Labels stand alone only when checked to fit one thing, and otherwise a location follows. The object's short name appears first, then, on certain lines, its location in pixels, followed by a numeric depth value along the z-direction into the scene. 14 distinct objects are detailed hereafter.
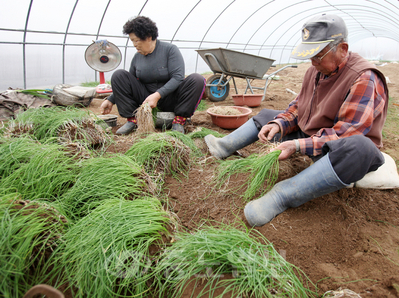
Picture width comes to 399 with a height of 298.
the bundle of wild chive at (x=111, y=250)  0.84
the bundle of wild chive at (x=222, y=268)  0.83
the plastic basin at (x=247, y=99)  3.97
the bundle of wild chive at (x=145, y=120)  2.37
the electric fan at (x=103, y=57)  4.43
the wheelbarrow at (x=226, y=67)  4.25
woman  2.56
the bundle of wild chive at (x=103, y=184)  1.24
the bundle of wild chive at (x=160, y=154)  1.68
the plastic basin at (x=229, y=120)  2.83
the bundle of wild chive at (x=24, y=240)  0.75
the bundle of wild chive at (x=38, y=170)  1.26
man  1.15
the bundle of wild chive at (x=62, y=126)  1.86
